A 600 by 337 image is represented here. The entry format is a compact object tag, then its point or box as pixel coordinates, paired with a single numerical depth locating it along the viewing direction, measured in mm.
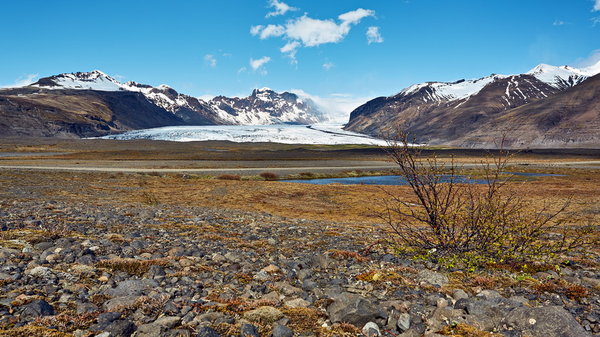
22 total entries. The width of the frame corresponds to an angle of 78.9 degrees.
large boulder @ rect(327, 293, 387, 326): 6102
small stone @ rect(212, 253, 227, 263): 9770
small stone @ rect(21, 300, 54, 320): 5699
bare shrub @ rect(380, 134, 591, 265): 9695
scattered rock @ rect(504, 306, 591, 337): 5547
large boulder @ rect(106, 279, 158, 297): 6891
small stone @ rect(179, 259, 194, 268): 9048
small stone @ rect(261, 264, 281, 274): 8992
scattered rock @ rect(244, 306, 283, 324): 6102
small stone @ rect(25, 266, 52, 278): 7438
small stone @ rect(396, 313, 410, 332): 5922
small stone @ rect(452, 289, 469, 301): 7260
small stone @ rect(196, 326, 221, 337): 5375
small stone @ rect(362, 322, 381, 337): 5723
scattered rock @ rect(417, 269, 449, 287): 8195
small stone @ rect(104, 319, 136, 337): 5367
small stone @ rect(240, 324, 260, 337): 5554
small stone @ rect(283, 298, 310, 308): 6793
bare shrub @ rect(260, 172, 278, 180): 61888
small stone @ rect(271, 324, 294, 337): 5629
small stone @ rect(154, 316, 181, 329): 5707
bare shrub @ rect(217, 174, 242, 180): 57609
